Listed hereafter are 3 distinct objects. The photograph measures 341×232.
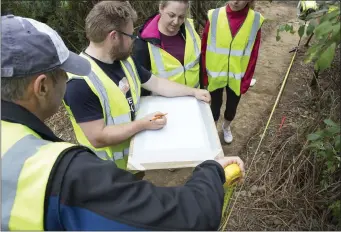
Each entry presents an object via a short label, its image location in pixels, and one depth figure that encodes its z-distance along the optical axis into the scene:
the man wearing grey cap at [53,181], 0.89
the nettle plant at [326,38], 1.35
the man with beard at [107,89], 1.76
